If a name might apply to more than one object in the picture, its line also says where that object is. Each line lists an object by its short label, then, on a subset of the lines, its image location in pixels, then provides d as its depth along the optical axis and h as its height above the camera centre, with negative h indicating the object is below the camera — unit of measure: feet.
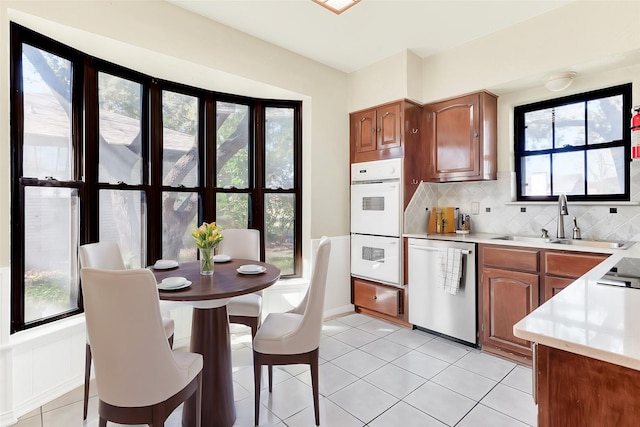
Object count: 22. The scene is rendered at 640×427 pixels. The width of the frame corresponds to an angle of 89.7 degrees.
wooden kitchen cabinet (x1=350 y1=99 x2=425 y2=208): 10.80 +2.72
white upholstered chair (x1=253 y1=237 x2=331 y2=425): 5.79 -2.25
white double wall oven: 10.81 -0.21
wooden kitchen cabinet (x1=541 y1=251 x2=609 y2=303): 7.23 -1.25
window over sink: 8.64 +1.95
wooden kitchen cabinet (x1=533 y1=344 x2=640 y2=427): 2.48 -1.46
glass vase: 6.67 -0.98
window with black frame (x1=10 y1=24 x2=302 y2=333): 6.82 +1.35
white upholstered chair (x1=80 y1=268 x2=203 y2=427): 4.08 -1.72
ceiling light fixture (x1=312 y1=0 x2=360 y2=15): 6.85 +4.55
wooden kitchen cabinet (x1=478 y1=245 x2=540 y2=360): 8.13 -2.09
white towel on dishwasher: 9.22 -1.62
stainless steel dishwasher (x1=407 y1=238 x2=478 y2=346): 9.16 -2.47
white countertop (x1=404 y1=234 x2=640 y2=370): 2.47 -1.00
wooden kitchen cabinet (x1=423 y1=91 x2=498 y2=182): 9.98 +2.49
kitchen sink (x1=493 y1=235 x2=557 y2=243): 8.98 -0.75
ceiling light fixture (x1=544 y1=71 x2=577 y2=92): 8.67 +3.64
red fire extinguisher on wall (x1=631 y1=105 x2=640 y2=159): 6.45 +1.60
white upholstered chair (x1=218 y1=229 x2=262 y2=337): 9.30 -0.82
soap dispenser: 8.90 -0.52
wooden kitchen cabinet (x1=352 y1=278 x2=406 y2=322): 10.87 -3.01
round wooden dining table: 5.79 -2.43
